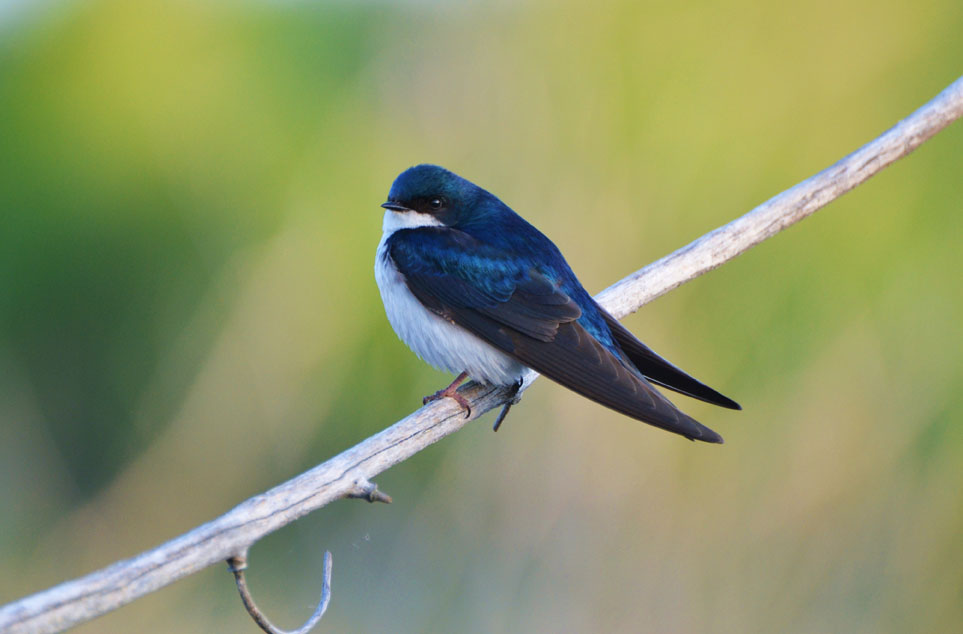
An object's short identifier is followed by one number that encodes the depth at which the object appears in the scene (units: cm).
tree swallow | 467
